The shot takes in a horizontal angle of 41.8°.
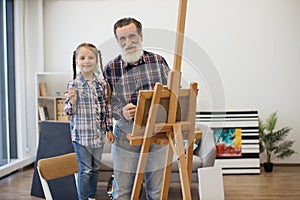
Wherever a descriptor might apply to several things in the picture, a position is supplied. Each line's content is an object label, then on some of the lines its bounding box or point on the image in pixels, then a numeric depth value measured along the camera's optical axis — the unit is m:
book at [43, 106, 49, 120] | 5.61
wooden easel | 1.81
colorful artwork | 5.16
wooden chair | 2.24
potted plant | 5.21
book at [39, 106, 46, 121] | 5.51
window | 5.26
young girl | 2.31
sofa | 3.99
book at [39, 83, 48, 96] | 5.58
